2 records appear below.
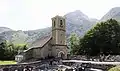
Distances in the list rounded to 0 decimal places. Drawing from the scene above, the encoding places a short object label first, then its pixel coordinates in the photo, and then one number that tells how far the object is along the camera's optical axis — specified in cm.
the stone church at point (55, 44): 1707
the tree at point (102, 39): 1960
